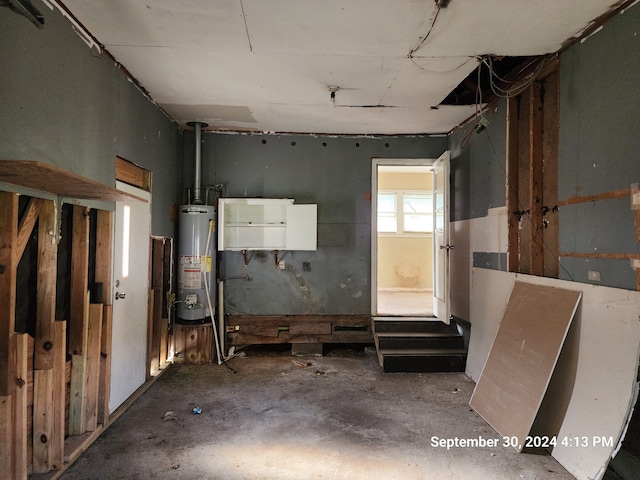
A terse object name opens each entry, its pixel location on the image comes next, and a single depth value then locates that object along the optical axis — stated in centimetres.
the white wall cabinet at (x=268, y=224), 446
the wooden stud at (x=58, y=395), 211
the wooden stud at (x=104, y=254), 271
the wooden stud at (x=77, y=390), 243
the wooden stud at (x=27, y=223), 189
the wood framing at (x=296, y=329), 457
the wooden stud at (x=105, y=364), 263
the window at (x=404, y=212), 744
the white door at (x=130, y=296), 290
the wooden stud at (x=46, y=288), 206
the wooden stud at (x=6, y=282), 177
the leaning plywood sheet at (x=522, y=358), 240
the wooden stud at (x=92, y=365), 250
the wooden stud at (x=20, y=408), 183
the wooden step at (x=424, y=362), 393
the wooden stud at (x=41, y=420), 207
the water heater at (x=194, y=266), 414
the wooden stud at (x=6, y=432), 178
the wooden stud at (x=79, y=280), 241
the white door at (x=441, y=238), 404
